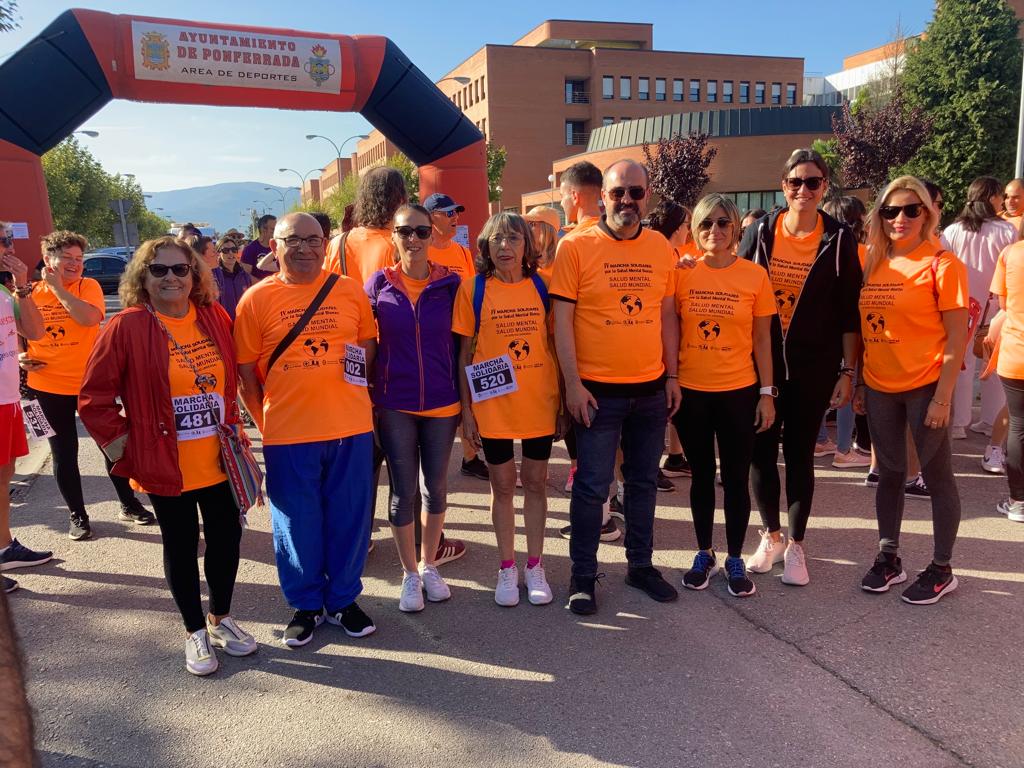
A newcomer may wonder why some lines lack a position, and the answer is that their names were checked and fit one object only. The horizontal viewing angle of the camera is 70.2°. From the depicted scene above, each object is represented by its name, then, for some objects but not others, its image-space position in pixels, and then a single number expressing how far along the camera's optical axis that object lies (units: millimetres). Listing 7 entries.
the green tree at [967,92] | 24781
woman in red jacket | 3100
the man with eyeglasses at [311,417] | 3391
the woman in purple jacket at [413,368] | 3645
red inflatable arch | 7977
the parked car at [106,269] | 28906
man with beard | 3568
